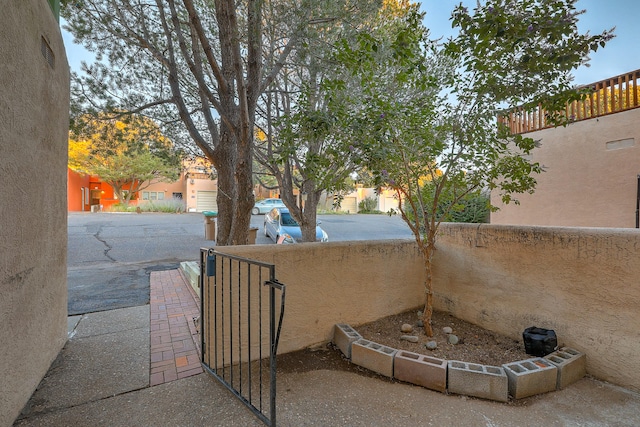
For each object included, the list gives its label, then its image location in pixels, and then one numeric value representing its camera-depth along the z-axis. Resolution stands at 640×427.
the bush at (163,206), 20.95
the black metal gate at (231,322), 2.65
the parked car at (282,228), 8.48
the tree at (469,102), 2.52
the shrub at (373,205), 23.31
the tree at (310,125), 3.30
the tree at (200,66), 3.35
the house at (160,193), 24.28
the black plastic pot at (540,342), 2.89
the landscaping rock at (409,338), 3.23
